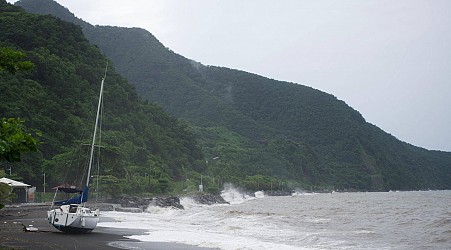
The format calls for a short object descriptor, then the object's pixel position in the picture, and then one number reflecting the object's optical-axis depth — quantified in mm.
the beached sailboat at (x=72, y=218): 24984
